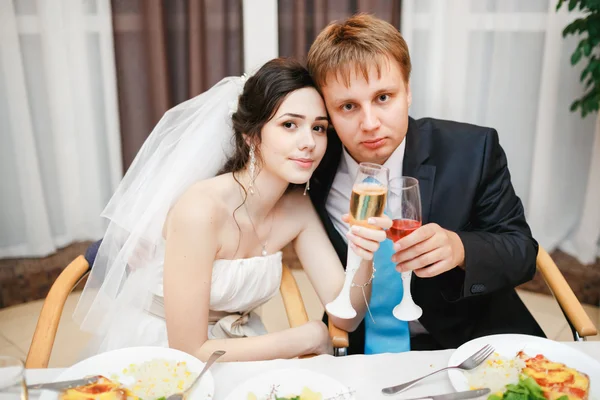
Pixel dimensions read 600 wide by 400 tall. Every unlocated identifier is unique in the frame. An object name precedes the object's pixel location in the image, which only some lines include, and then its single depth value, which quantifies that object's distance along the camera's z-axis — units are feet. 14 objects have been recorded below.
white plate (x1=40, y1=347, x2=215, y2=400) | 4.06
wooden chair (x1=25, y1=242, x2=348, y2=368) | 5.27
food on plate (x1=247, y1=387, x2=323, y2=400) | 4.05
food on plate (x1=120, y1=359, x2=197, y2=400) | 4.08
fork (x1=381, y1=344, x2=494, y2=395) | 4.12
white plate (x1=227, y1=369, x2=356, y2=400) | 4.09
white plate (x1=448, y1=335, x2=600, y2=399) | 4.26
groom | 5.91
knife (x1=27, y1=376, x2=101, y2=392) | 3.93
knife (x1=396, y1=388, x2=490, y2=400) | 4.01
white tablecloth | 4.22
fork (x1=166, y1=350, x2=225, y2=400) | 3.94
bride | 5.71
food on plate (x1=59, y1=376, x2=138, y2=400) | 3.89
